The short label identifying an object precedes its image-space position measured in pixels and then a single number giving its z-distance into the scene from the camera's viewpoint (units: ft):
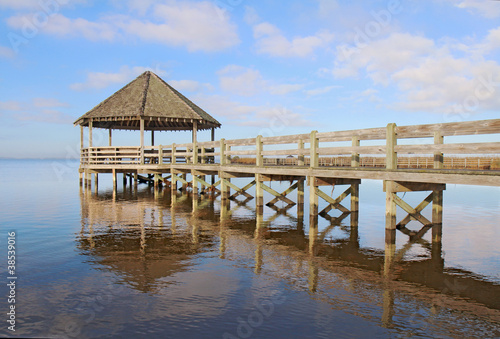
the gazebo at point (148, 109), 83.05
